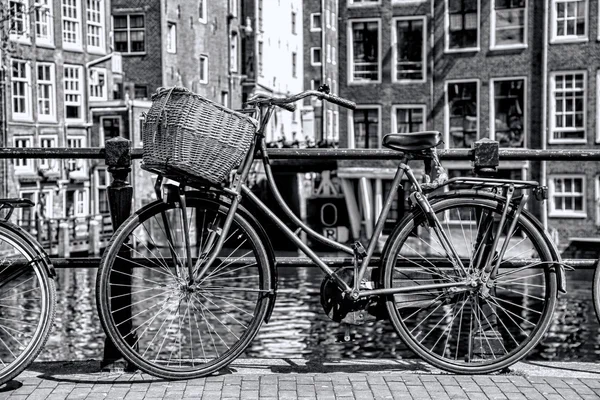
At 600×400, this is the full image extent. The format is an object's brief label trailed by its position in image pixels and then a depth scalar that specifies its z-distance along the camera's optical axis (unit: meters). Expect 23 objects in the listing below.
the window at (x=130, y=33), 33.78
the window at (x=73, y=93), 30.67
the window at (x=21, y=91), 28.92
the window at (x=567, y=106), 27.67
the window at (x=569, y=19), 27.73
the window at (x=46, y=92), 29.77
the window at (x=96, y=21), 32.53
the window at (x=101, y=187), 32.97
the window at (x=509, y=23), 28.41
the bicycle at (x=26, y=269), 2.97
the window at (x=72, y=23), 30.98
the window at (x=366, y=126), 30.14
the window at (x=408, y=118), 29.70
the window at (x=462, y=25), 28.94
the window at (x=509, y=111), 28.33
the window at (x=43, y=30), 29.33
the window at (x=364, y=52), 30.45
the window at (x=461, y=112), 28.81
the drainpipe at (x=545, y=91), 27.81
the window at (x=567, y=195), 27.73
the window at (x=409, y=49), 29.80
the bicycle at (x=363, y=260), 3.08
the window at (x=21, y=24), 25.22
